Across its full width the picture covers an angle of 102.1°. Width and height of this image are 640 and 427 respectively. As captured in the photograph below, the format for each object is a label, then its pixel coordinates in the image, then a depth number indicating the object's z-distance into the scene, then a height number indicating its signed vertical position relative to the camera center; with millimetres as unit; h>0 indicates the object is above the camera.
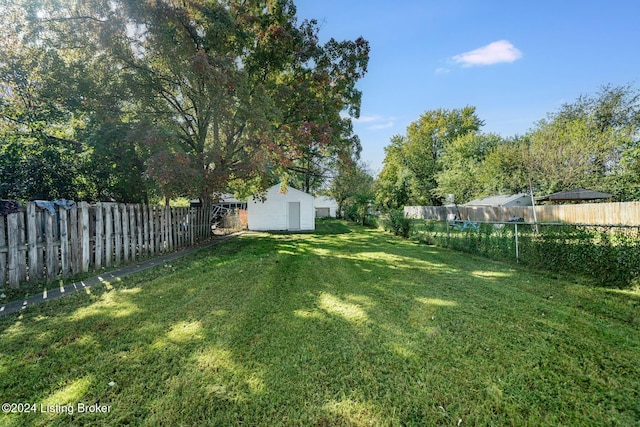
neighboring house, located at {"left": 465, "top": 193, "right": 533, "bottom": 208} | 18641 +632
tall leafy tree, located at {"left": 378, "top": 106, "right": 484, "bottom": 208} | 31844 +7866
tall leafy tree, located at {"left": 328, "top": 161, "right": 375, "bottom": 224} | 24178 +2651
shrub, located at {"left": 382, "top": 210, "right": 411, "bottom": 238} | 14357 -627
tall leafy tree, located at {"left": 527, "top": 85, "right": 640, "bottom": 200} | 17750 +4553
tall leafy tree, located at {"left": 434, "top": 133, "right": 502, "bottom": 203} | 26625 +4888
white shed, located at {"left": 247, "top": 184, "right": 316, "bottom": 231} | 19375 +454
